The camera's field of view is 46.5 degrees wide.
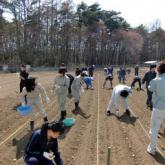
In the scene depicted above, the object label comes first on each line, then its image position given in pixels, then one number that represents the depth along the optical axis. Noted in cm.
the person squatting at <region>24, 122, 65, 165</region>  262
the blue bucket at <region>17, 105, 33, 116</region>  505
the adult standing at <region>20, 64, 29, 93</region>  732
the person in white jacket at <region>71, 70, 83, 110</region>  784
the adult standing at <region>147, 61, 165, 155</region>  435
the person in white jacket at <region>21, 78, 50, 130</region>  545
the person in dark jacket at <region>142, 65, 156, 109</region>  811
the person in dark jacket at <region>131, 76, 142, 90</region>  1301
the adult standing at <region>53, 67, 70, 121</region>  631
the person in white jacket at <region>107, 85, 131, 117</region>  666
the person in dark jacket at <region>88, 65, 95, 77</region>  1702
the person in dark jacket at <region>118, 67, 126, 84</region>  1658
